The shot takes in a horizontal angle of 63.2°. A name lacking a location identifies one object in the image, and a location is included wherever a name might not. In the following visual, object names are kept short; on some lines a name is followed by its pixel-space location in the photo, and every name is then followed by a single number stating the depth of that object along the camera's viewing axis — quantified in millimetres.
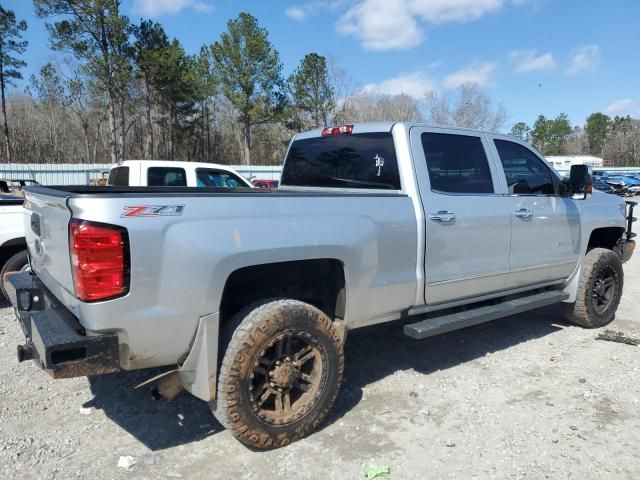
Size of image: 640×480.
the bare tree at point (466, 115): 50656
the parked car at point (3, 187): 10045
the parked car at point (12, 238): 5609
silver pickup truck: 2631
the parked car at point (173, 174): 9930
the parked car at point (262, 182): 17575
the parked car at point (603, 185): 32750
